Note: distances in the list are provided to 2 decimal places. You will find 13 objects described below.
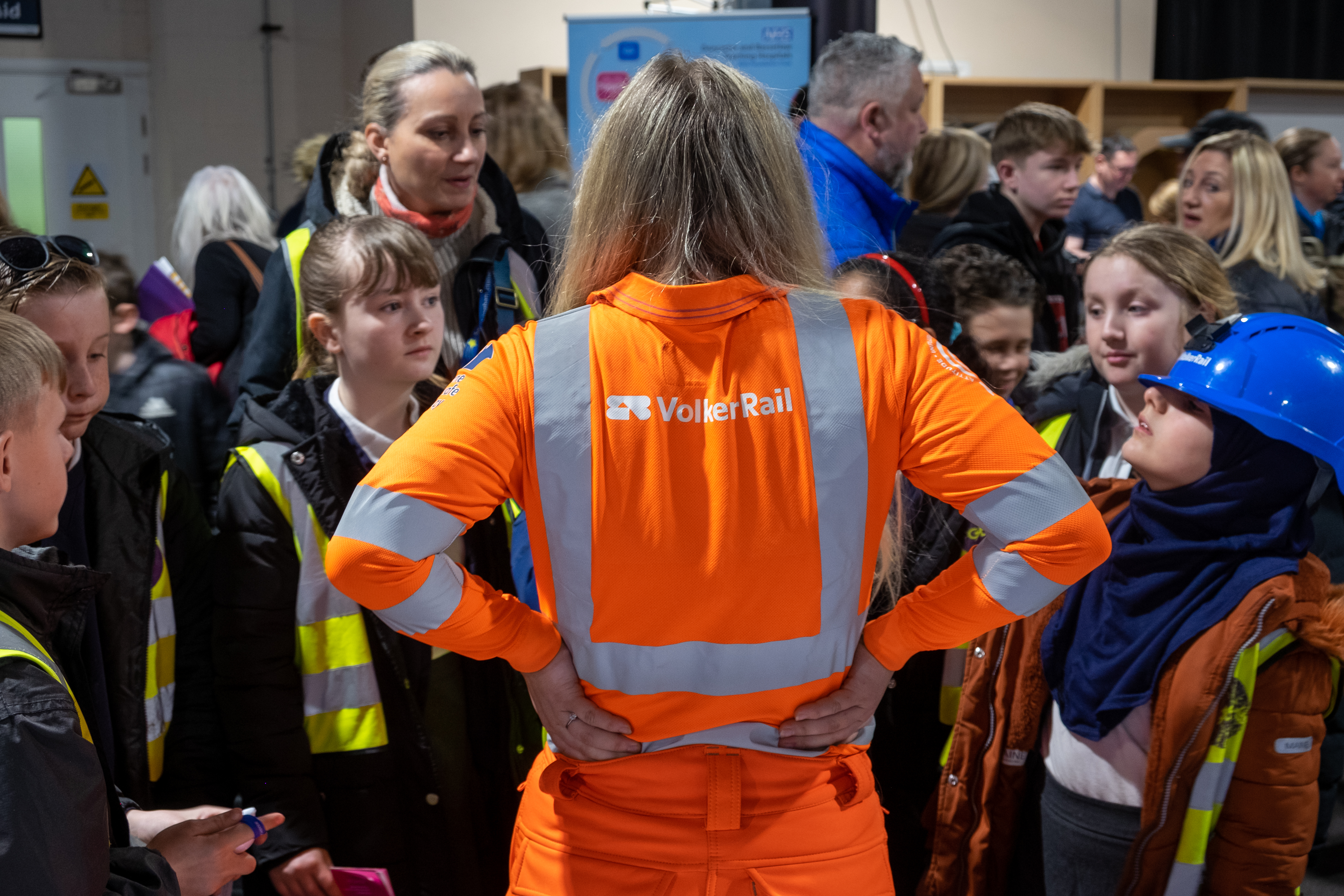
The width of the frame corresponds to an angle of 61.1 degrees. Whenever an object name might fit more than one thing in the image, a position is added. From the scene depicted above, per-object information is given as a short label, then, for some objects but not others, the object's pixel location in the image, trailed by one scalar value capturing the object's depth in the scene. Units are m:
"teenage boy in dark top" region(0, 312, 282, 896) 1.03
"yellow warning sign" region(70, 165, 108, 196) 6.66
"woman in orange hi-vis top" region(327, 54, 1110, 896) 1.15
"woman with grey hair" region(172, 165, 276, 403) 2.96
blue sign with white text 4.20
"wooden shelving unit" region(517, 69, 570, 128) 5.88
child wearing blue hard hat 1.58
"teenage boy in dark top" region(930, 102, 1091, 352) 3.37
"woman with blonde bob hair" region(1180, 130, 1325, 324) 3.24
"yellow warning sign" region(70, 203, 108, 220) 6.68
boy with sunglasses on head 1.57
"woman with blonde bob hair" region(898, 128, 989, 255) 4.03
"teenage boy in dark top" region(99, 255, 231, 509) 2.59
